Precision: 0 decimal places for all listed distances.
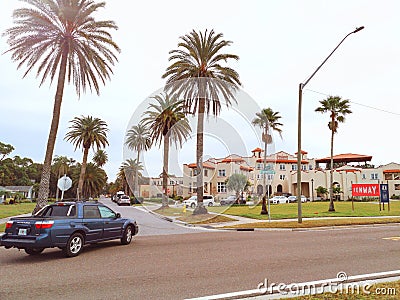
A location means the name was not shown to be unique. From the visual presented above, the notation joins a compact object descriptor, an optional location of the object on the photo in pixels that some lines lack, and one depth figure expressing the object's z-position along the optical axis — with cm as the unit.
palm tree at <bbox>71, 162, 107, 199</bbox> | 8094
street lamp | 1992
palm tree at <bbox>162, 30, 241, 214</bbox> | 2652
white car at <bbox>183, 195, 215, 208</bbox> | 4047
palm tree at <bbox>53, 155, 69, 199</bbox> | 8012
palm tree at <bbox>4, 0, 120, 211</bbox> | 2039
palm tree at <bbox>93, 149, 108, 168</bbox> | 8406
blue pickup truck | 945
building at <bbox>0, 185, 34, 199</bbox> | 8841
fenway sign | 3359
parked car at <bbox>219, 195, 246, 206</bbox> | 4562
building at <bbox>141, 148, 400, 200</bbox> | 4937
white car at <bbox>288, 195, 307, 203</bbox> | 5644
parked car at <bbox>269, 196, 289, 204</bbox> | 5385
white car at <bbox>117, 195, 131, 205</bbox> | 5725
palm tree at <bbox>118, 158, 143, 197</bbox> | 7280
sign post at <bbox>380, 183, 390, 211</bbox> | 3143
